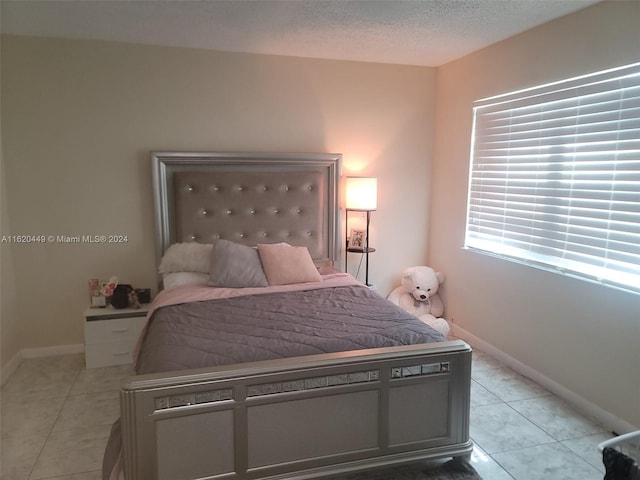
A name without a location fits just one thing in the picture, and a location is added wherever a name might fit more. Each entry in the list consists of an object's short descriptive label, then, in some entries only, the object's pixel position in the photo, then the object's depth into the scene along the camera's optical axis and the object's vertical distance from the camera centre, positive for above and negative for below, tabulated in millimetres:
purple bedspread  2020 -793
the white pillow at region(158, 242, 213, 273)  3283 -624
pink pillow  3168 -650
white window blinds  2420 -6
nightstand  3234 -1164
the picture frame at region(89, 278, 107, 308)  3348 -909
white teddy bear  3977 -1071
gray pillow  3072 -646
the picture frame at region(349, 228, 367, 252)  4016 -576
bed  1792 -923
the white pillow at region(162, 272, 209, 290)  3184 -751
